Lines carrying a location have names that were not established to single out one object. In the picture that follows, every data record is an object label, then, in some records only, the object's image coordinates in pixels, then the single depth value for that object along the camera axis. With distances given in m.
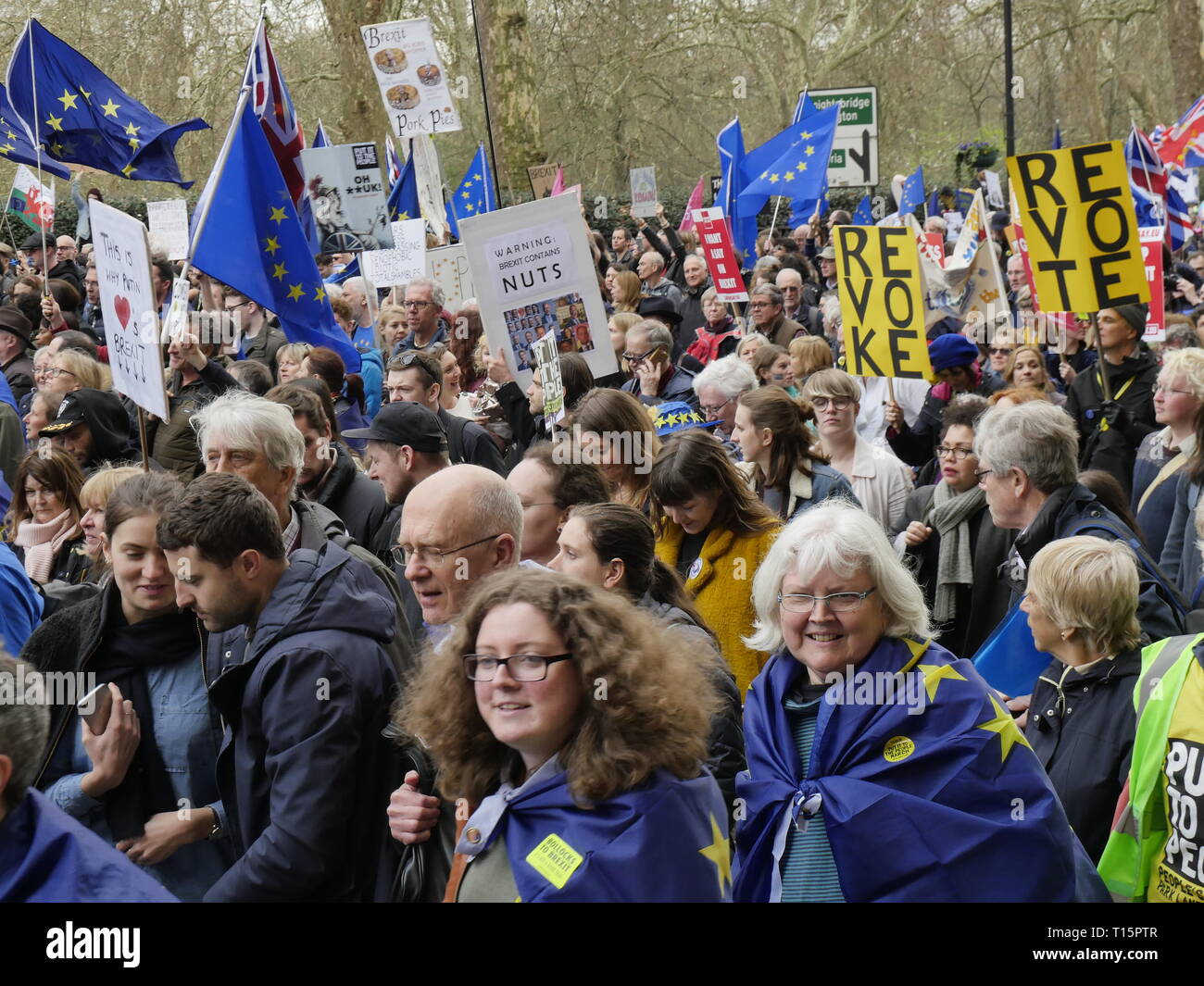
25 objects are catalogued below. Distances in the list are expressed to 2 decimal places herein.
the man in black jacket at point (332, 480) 5.25
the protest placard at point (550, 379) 6.18
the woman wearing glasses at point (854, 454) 6.19
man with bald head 3.48
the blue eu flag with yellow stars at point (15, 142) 10.11
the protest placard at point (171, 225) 14.12
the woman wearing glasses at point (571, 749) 2.45
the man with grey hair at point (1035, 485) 4.62
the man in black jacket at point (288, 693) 2.98
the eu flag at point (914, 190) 16.59
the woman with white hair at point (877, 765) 2.88
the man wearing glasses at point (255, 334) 9.87
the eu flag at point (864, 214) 16.08
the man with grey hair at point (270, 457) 4.31
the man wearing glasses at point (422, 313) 9.23
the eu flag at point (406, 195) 12.70
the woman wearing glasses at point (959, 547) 5.24
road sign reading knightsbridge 15.20
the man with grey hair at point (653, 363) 7.83
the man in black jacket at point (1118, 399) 7.18
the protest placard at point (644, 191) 17.88
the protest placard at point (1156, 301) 8.83
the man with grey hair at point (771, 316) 10.22
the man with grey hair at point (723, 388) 6.78
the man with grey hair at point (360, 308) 10.73
